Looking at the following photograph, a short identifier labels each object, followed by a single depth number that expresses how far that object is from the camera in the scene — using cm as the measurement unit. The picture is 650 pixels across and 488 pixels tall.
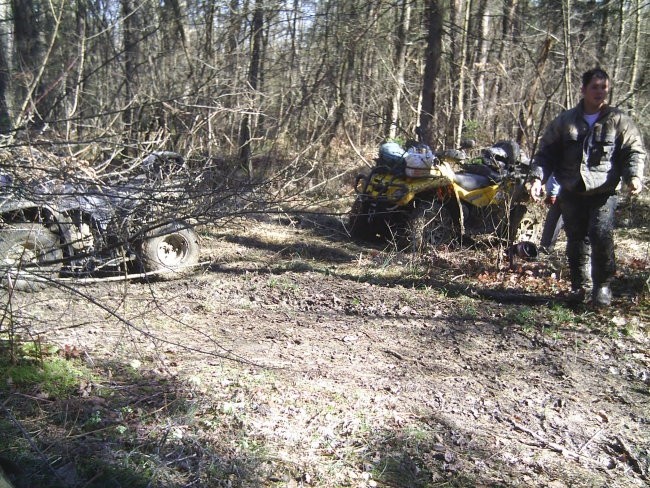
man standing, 488
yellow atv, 722
